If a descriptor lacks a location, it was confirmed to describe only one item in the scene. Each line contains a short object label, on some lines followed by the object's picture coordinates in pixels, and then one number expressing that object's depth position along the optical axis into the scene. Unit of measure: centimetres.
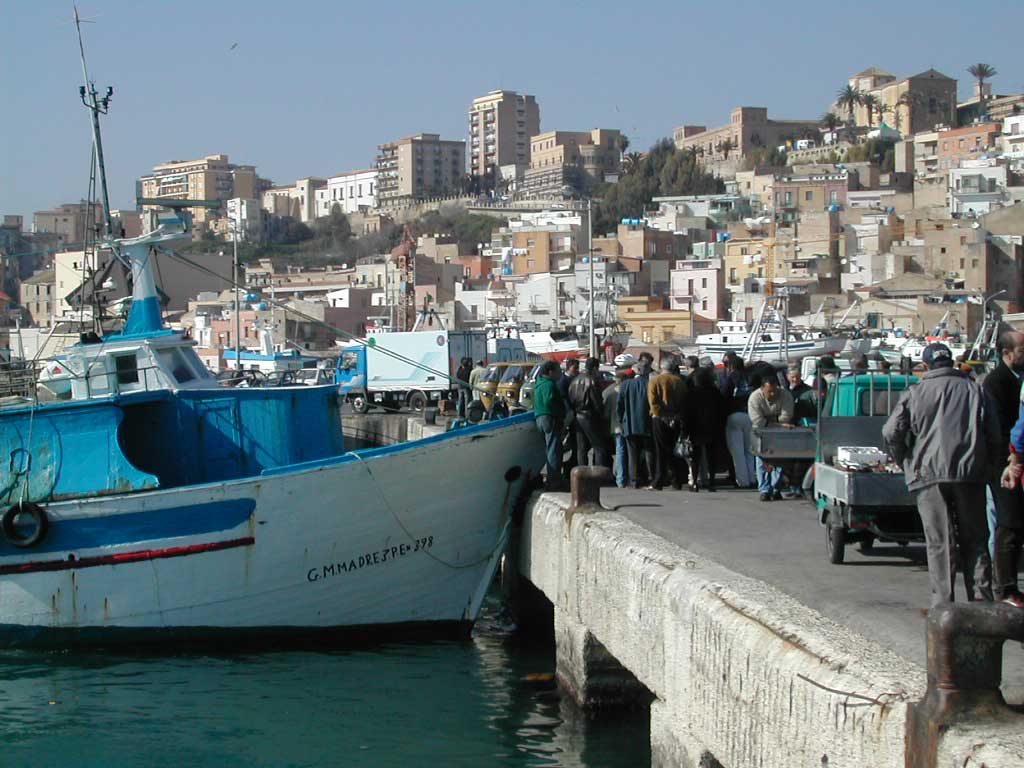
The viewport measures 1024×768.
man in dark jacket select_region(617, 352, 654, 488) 1398
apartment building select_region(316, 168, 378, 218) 18870
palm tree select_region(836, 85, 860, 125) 15938
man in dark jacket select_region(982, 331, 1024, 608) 743
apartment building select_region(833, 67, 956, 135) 15262
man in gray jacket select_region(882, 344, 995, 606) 731
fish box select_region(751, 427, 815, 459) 1241
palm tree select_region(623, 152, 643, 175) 15888
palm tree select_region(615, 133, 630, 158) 18900
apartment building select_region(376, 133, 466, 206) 19112
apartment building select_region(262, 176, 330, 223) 19681
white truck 3753
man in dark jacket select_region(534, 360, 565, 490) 1420
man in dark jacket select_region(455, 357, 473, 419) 2292
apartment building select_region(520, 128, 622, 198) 17600
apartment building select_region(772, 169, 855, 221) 11119
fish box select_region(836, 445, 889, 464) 993
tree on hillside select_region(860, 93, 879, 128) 15779
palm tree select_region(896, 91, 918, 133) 15150
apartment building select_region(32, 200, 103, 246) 13262
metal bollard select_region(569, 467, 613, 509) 1202
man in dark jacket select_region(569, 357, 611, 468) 1445
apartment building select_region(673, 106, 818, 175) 16075
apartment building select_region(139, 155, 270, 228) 19255
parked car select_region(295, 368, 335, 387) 3394
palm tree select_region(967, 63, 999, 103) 15438
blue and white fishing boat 1398
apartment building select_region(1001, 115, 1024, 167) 11244
